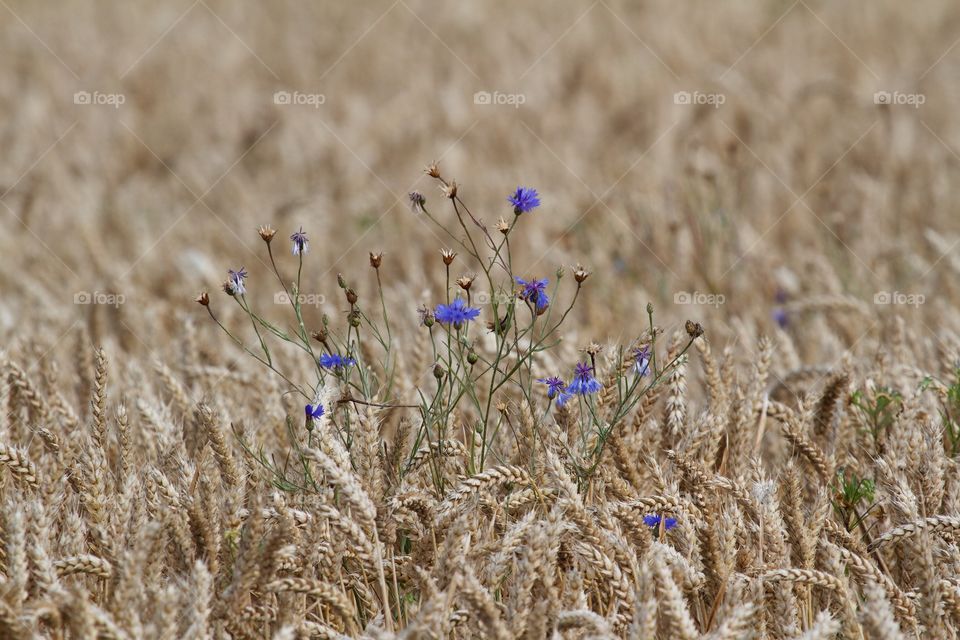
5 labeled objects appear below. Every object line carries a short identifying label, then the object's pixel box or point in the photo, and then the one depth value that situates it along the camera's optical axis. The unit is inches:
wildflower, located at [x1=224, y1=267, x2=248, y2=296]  187.3
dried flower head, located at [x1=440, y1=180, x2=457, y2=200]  178.5
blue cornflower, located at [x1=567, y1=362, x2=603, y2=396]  182.9
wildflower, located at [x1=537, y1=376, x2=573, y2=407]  189.9
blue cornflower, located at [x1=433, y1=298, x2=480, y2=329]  176.7
